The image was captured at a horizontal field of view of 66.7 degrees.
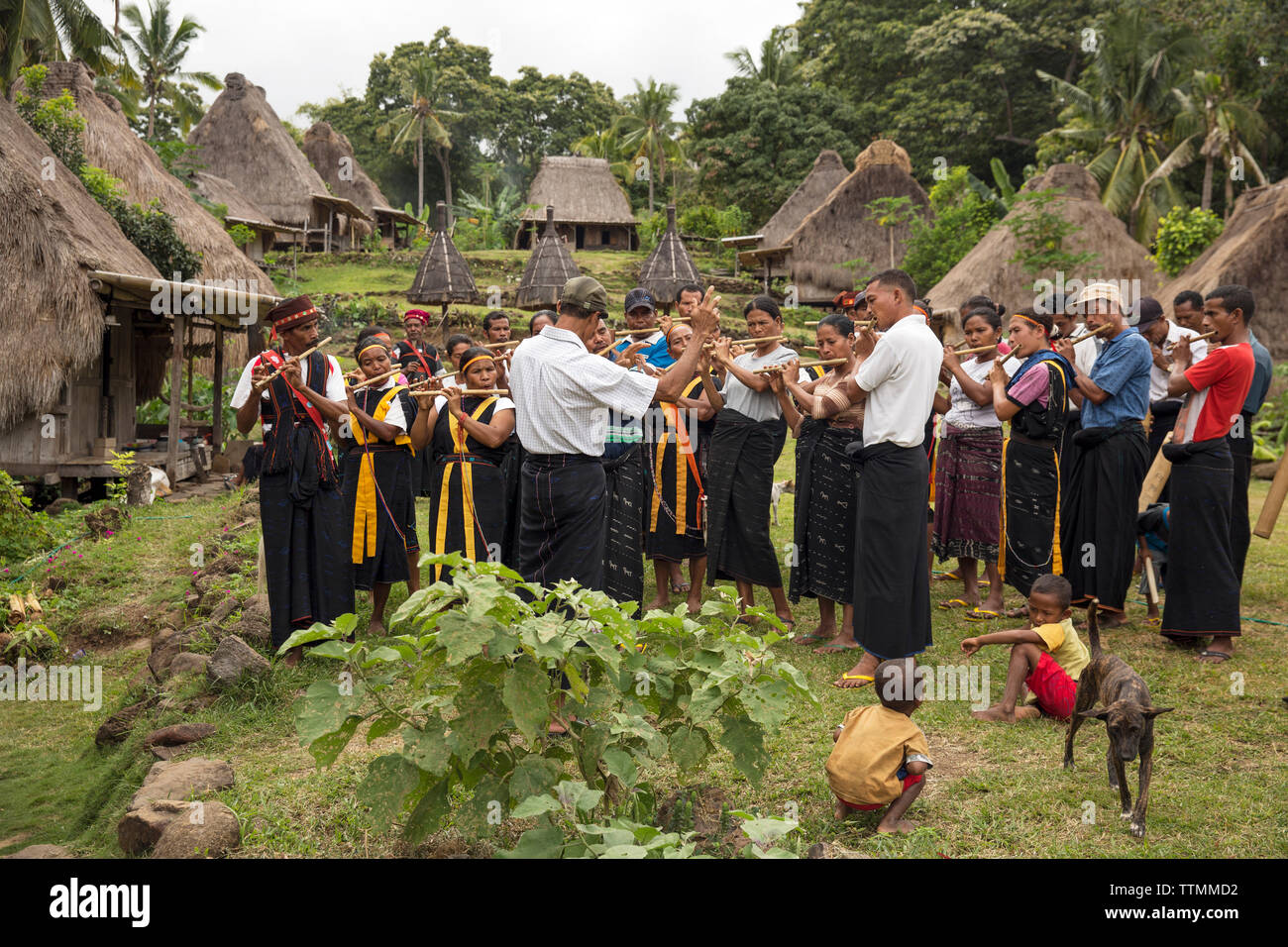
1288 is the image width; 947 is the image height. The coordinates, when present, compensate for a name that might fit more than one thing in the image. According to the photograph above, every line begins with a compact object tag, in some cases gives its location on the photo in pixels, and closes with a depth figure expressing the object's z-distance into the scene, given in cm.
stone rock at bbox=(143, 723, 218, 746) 480
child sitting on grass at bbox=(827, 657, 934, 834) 363
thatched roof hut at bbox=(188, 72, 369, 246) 3488
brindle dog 357
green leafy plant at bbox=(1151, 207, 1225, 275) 1900
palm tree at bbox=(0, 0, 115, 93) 1922
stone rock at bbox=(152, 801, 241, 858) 347
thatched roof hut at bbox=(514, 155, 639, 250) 4028
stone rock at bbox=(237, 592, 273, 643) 606
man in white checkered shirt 442
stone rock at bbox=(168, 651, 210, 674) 558
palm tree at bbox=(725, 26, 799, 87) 3956
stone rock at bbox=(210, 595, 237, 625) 658
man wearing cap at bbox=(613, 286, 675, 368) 684
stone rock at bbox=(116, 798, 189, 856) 362
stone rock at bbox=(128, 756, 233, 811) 393
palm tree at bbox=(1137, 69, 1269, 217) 2392
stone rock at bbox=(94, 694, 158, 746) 516
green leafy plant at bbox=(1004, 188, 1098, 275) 1855
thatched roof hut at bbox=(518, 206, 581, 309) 2288
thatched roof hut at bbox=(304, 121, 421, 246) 4078
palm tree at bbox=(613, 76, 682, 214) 4275
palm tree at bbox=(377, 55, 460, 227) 4278
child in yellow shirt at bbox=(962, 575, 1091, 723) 476
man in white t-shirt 501
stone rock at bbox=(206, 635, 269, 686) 530
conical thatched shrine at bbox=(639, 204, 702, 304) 2320
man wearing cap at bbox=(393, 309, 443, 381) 776
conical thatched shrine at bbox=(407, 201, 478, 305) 2542
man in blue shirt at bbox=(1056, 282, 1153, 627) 622
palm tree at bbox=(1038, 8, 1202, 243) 2700
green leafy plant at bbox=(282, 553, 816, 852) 297
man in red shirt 583
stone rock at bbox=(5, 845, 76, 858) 388
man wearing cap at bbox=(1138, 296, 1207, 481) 686
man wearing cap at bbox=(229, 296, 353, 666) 566
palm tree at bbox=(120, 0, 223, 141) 3594
